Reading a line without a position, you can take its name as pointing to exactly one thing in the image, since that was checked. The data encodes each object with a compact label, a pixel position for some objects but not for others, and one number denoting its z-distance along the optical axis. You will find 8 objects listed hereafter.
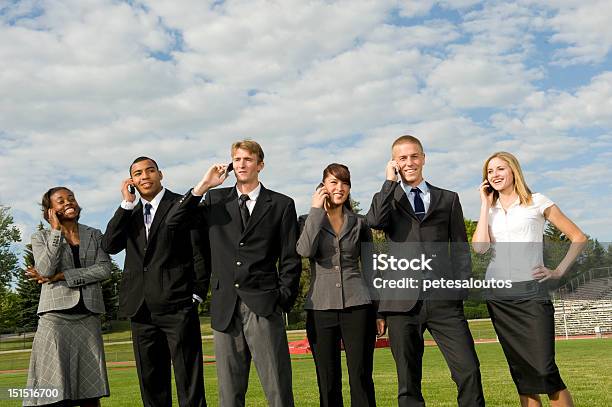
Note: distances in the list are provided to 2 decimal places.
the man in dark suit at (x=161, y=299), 5.75
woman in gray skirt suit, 6.23
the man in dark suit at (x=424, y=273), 5.27
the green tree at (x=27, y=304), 60.00
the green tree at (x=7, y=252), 59.22
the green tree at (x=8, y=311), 54.12
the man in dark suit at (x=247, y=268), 5.39
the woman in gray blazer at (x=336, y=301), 5.54
